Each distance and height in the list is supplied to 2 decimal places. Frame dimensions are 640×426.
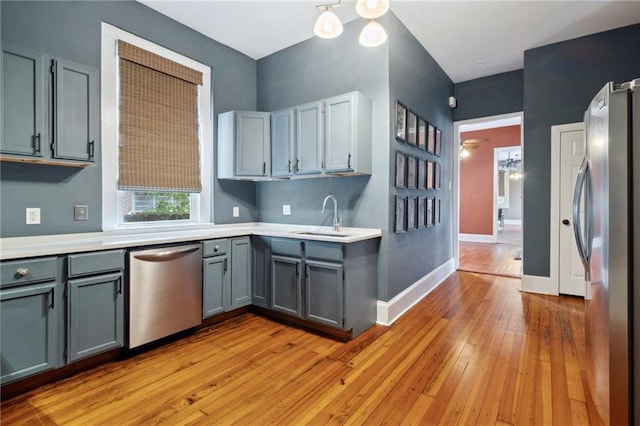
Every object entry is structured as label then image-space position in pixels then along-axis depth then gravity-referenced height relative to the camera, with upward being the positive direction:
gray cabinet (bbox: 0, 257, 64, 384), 1.76 -0.63
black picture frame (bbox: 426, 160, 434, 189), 3.91 +0.48
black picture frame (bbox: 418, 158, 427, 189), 3.64 +0.47
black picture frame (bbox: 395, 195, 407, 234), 3.08 -0.02
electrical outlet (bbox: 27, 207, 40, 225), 2.24 -0.02
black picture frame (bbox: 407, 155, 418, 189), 3.36 +0.45
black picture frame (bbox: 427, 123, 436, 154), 3.95 +0.95
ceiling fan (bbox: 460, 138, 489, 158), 6.62 +1.51
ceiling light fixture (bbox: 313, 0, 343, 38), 2.28 +1.40
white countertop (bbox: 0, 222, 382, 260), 1.96 -0.21
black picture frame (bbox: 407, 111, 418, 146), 3.36 +0.94
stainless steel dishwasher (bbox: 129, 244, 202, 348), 2.28 -0.63
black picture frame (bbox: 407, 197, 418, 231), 3.32 -0.01
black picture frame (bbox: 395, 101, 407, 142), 3.11 +0.94
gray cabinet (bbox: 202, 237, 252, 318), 2.77 -0.59
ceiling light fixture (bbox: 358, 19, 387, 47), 2.31 +1.35
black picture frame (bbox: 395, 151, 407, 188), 3.11 +0.44
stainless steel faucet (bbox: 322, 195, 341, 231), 3.09 +0.00
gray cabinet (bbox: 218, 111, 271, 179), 3.38 +0.75
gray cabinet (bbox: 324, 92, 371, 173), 2.79 +0.74
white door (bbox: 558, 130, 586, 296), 3.73 -0.09
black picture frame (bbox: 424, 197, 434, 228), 3.85 +0.00
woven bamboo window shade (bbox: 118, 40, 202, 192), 2.78 +0.87
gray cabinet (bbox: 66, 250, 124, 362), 1.99 -0.61
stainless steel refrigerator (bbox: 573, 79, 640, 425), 1.37 -0.17
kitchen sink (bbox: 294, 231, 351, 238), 2.89 -0.21
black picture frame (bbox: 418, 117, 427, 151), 3.66 +0.95
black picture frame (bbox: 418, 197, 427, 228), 3.61 +0.01
